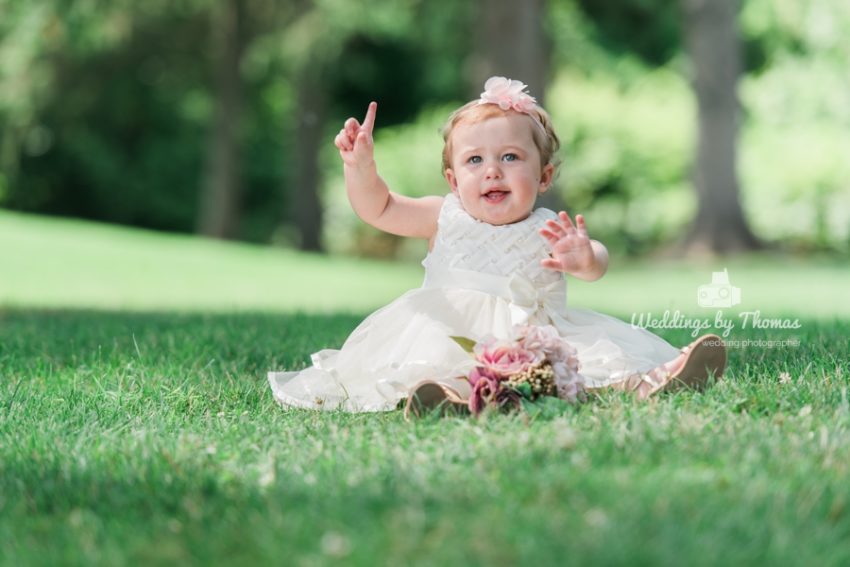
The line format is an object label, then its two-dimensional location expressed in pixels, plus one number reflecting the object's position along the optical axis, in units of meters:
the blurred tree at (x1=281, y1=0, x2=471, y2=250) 17.70
